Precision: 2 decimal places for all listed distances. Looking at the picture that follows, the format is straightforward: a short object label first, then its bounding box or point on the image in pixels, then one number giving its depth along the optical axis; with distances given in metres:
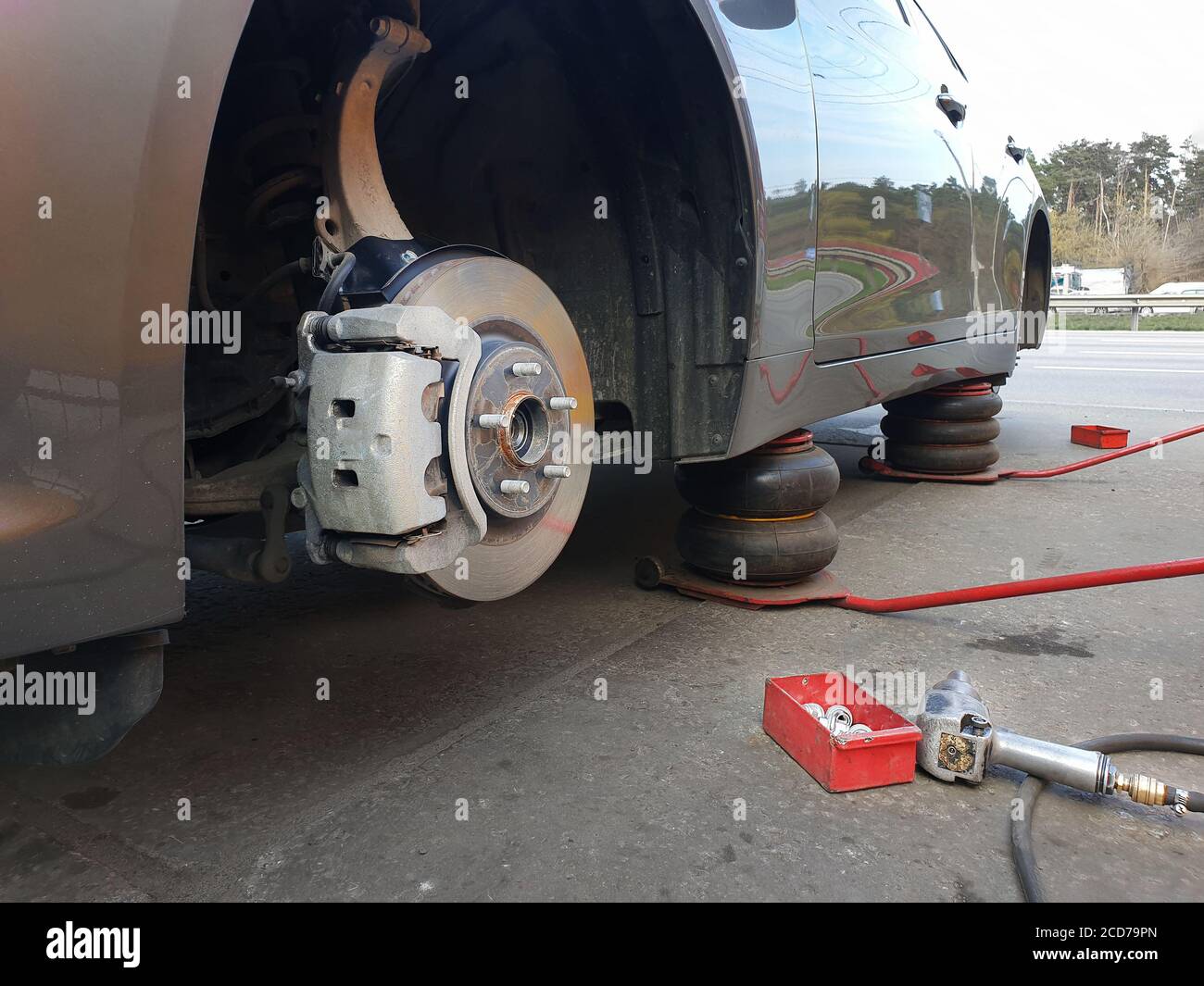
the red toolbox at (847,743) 1.42
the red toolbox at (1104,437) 4.57
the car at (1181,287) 24.88
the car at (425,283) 0.85
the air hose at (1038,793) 1.18
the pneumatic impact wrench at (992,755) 1.36
